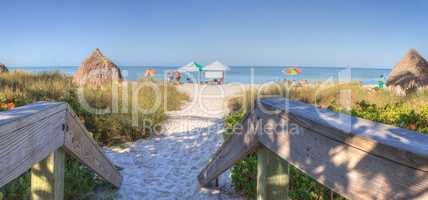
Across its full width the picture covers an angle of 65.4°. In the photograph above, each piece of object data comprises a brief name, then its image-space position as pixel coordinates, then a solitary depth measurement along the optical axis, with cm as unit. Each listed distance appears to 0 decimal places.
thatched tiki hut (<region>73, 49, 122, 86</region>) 1475
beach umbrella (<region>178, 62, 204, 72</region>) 2781
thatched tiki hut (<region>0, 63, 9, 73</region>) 1945
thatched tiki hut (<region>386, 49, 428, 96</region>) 1455
